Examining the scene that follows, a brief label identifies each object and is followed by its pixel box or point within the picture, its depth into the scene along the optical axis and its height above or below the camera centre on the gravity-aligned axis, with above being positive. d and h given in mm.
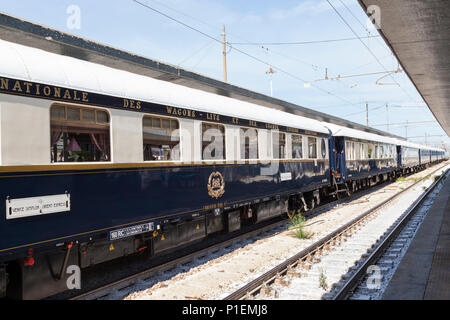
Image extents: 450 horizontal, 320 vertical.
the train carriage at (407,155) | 33188 +555
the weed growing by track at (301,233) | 10055 -1885
